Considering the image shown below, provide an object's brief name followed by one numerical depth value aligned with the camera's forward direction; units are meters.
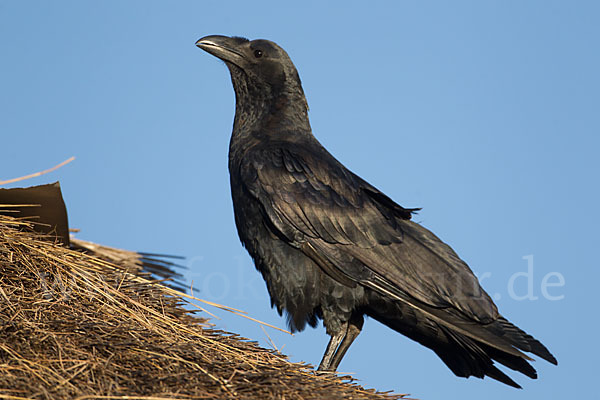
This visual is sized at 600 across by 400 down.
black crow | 8.84
